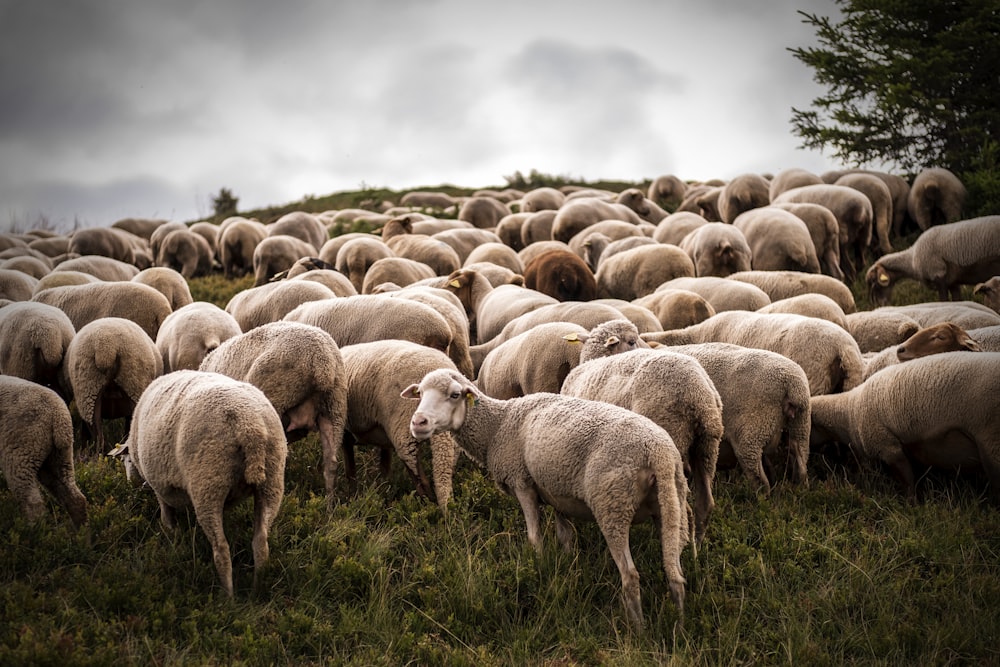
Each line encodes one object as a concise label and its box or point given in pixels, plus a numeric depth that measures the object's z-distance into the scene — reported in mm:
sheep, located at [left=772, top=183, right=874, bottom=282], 17531
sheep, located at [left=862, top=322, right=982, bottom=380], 8906
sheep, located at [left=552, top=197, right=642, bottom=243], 21047
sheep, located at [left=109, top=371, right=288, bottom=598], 6074
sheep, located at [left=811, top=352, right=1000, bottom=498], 7188
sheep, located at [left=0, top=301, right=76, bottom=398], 9531
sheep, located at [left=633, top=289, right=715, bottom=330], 11633
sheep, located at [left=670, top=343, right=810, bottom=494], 7703
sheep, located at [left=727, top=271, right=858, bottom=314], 12953
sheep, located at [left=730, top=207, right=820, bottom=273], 15422
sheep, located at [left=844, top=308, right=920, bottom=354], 11039
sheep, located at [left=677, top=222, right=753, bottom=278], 15375
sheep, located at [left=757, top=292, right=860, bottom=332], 10902
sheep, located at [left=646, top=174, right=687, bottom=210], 29562
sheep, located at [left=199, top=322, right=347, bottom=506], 7602
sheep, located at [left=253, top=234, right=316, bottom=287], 18469
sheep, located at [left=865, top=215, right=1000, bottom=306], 13789
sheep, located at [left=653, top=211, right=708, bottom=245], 19203
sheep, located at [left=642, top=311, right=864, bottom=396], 9055
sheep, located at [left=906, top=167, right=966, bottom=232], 18547
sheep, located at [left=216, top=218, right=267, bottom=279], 21531
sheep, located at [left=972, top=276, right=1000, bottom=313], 12711
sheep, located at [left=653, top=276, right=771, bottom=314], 12328
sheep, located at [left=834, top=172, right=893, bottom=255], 18766
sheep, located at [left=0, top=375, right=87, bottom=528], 6766
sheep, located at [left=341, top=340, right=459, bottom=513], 7652
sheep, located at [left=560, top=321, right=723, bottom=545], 6805
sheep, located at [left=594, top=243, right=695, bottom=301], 14945
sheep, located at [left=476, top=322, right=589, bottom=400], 9117
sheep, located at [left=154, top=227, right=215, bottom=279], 21984
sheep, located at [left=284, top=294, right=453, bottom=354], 9781
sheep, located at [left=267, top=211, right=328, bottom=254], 23328
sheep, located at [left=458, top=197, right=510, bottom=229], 26594
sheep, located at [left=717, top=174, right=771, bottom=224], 21469
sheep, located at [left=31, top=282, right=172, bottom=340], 11922
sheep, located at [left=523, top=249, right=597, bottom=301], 14859
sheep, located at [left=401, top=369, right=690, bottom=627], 5797
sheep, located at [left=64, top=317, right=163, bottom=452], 9125
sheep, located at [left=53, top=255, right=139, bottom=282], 16281
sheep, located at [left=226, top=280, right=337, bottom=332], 11945
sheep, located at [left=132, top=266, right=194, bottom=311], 14234
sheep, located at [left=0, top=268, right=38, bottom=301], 14125
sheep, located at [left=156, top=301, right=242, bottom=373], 9938
